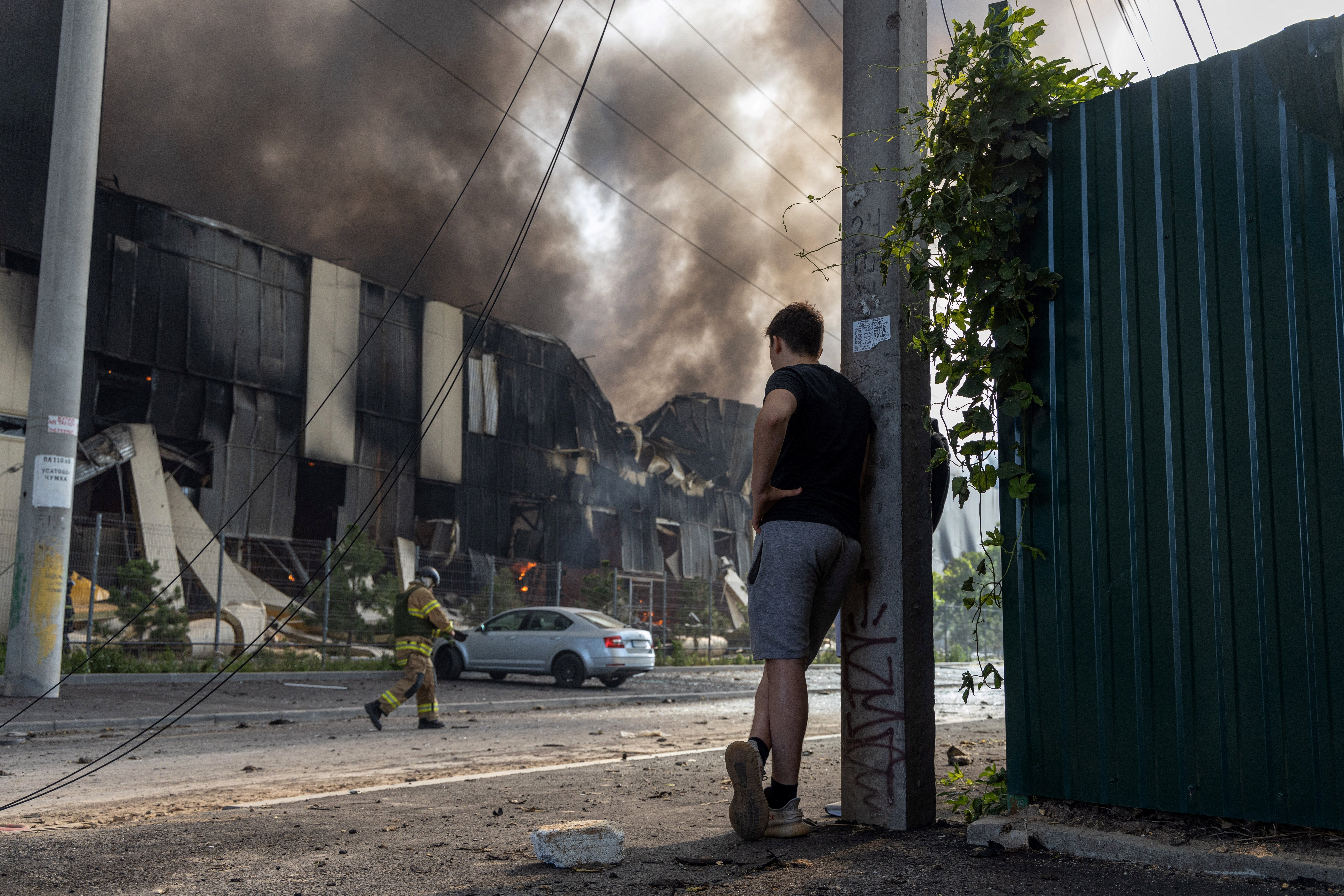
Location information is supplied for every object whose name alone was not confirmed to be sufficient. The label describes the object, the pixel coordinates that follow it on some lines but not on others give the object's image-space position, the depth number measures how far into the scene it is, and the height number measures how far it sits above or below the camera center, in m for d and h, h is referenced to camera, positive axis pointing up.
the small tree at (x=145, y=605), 18.59 -0.29
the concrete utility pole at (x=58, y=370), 12.02 +2.59
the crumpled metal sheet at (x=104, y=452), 22.98 +3.11
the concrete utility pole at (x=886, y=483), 3.77 +0.45
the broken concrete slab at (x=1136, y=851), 2.79 -0.72
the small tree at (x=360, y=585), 22.72 +0.20
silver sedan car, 17.59 -0.90
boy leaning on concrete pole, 3.59 +0.17
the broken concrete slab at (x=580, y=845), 3.23 -0.77
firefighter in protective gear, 10.22 -0.45
